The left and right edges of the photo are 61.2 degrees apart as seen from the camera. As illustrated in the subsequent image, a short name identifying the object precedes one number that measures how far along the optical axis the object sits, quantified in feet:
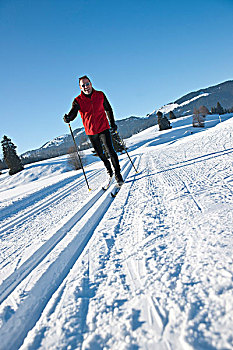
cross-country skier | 13.34
